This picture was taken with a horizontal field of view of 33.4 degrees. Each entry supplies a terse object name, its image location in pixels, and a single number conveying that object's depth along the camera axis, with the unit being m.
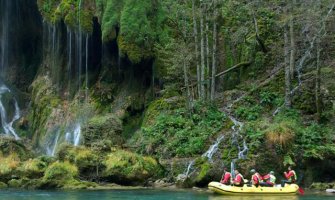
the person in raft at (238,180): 22.34
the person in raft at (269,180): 22.41
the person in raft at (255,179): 22.20
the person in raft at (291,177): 22.89
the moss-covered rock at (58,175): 24.88
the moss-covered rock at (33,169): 25.72
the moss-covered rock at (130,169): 25.23
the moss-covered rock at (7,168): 26.08
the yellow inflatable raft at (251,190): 22.14
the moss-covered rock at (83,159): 25.78
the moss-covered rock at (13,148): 28.86
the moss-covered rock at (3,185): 25.41
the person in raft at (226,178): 22.61
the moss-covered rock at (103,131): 28.70
